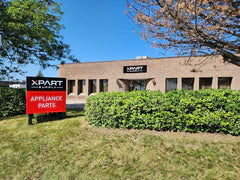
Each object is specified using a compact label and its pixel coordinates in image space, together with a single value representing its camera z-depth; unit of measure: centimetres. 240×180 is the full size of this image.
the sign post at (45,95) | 579
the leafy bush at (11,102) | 739
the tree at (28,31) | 682
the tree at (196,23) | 322
